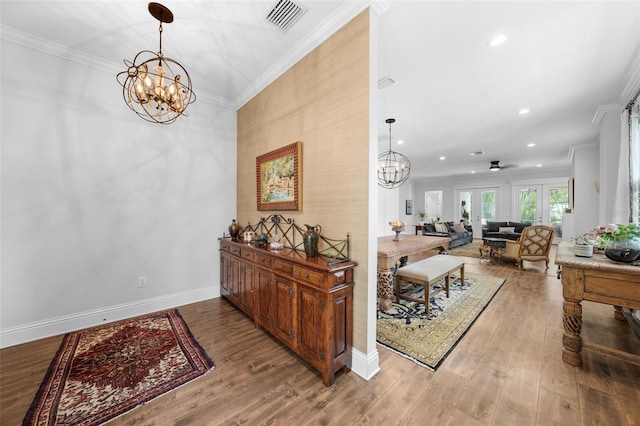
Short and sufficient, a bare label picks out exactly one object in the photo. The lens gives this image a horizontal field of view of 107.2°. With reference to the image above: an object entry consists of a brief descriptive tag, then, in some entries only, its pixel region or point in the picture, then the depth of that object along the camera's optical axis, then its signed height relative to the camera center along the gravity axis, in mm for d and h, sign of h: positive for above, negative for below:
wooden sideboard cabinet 1809 -822
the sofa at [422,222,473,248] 8164 -737
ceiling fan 7641 +1534
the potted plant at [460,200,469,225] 11074 -20
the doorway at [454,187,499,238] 10445 +261
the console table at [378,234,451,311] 2959 -611
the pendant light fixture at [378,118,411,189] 4367 +1438
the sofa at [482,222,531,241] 7616 -634
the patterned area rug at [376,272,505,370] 2250 -1313
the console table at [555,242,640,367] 1748 -607
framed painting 2553 +386
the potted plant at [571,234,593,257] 2102 -320
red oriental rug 1604 -1349
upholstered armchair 4968 -704
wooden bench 3023 -833
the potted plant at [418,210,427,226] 11673 -183
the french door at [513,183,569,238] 9031 +360
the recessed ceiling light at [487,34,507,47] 2251 +1672
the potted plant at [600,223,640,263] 1843 -253
